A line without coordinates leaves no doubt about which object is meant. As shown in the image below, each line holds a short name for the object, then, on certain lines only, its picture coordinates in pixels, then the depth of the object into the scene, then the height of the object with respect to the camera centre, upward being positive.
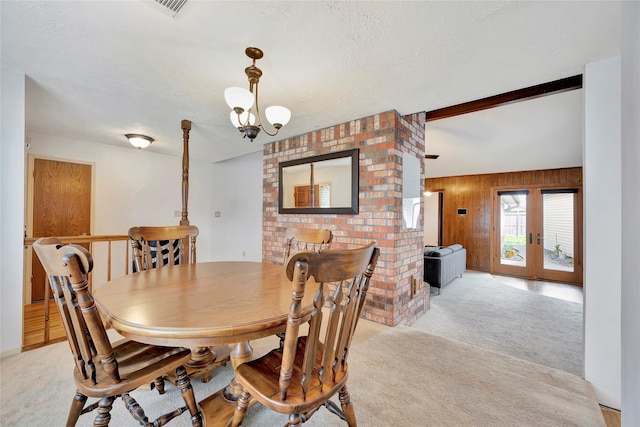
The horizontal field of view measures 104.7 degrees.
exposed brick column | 2.67 +0.00
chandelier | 1.68 +0.79
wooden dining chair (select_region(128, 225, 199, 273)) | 1.95 -0.21
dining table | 0.90 -0.40
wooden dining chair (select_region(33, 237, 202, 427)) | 0.88 -0.64
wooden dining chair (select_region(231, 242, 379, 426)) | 0.81 -0.54
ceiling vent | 1.33 +1.14
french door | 5.20 -0.37
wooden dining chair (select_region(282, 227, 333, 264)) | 1.99 -0.18
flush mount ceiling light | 3.62 +1.10
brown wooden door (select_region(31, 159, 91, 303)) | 3.57 +0.17
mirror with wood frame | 2.97 +0.41
